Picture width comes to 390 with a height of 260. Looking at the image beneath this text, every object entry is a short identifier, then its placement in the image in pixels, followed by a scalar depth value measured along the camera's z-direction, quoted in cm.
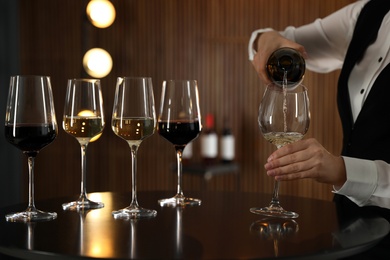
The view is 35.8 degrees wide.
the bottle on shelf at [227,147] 409
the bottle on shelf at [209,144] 406
